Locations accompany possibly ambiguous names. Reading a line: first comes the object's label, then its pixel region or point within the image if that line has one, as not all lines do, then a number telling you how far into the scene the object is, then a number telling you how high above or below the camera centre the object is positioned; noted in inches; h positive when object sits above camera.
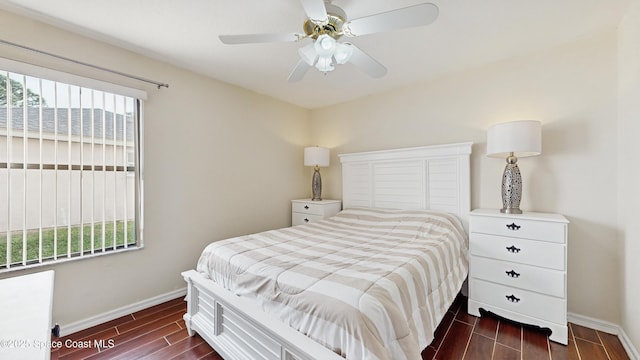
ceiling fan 50.4 +33.4
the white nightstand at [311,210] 132.3 -17.0
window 69.1 +2.5
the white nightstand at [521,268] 72.4 -27.7
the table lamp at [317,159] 138.6 +10.7
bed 42.9 -21.7
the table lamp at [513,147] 78.7 +9.7
